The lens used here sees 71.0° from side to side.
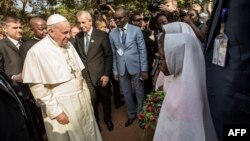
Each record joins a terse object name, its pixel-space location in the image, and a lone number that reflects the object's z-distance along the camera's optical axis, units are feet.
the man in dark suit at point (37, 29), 9.97
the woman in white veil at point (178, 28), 4.50
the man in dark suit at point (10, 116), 4.20
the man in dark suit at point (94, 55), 10.35
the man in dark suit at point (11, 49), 9.50
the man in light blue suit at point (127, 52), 10.68
